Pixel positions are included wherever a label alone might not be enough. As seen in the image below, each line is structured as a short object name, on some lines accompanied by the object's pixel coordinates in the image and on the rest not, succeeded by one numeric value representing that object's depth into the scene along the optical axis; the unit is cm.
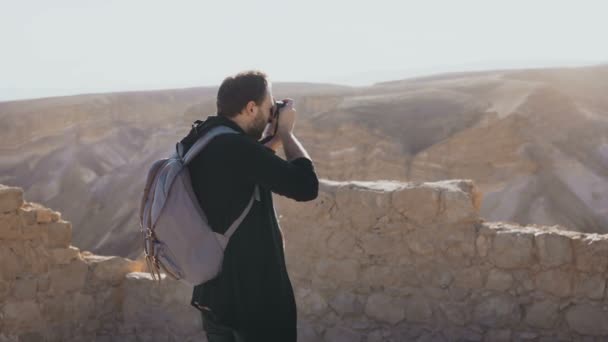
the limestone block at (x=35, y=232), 524
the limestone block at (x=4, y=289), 508
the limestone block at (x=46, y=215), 535
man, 247
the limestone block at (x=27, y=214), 523
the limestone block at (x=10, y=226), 513
